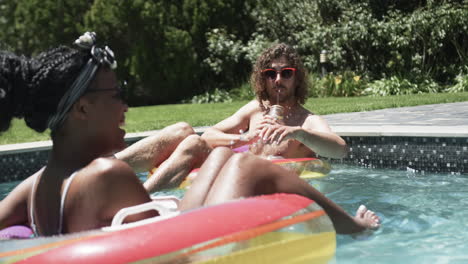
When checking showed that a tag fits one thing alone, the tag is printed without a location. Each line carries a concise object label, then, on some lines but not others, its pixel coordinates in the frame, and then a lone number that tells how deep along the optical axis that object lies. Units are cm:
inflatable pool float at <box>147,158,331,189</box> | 429
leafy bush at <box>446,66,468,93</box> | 1489
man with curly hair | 468
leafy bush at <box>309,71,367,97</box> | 1603
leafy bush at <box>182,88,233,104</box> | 1866
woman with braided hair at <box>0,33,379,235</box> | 203
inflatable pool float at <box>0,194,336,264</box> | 201
